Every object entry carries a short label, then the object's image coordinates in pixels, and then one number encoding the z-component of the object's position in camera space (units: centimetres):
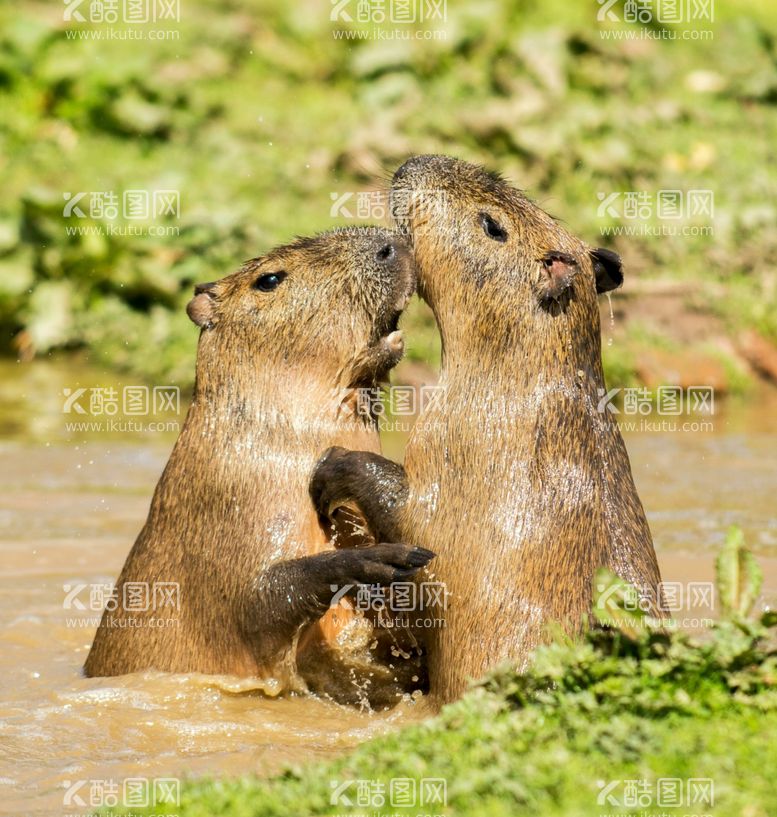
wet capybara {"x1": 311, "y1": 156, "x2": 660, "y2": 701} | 951
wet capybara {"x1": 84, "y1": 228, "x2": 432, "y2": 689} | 1052
